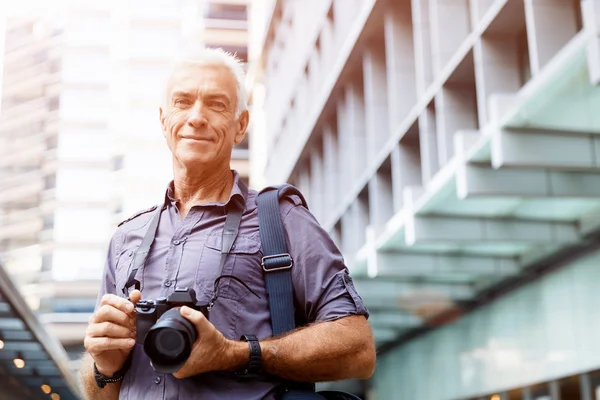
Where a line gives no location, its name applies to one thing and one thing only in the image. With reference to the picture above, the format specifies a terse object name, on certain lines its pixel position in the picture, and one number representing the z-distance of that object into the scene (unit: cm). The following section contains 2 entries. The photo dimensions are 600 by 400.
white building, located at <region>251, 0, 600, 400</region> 844
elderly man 247
